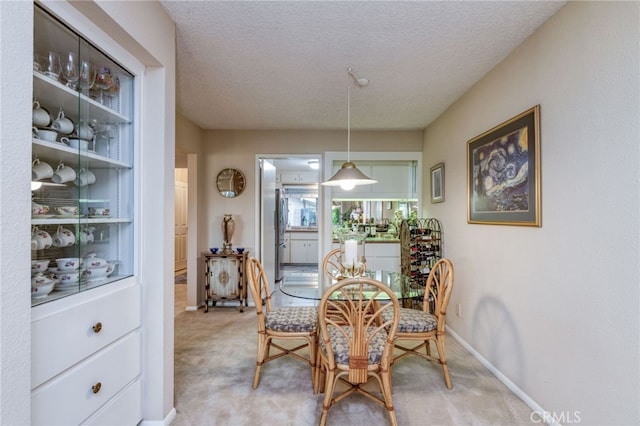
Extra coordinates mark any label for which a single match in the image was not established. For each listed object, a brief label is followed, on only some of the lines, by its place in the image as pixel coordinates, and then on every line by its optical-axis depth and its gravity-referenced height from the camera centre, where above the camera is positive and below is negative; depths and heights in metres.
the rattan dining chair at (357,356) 1.65 -0.81
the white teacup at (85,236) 1.47 -0.10
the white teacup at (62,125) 1.35 +0.43
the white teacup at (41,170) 1.24 +0.20
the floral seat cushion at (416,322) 2.15 -0.80
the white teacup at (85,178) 1.47 +0.20
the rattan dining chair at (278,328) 2.13 -0.82
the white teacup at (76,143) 1.39 +0.36
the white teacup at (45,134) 1.23 +0.35
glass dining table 2.30 -0.62
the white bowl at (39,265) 1.22 -0.21
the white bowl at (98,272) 1.49 -0.29
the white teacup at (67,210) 1.36 +0.03
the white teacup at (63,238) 1.36 -0.10
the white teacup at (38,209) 1.23 +0.03
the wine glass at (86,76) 1.43 +0.70
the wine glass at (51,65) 1.28 +0.67
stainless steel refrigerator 5.45 -0.33
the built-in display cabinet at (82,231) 1.20 -0.07
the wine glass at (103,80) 1.55 +0.73
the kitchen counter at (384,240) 4.47 -0.39
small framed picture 3.52 +0.40
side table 3.97 -0.83
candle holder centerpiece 2.38 -0.39
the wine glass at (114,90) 1.64 +0.71
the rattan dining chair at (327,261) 2.82 -0.47
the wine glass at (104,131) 1.56 +0.47
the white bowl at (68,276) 1.35 -0.28
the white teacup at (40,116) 1.23 +0.43
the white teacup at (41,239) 1.26 -0.10
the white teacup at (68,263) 1.36 -0.22
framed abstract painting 1.96 +0.32
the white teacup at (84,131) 1.44 +0.43
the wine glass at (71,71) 1.36 +0.69
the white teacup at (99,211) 1.54 +0.03
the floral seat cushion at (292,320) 2.13 -0.78
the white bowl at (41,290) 1.18 -0.31
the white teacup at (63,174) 1.36 +0.20
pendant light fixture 2.53 +0.35
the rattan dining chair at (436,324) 2.12 -0.81
